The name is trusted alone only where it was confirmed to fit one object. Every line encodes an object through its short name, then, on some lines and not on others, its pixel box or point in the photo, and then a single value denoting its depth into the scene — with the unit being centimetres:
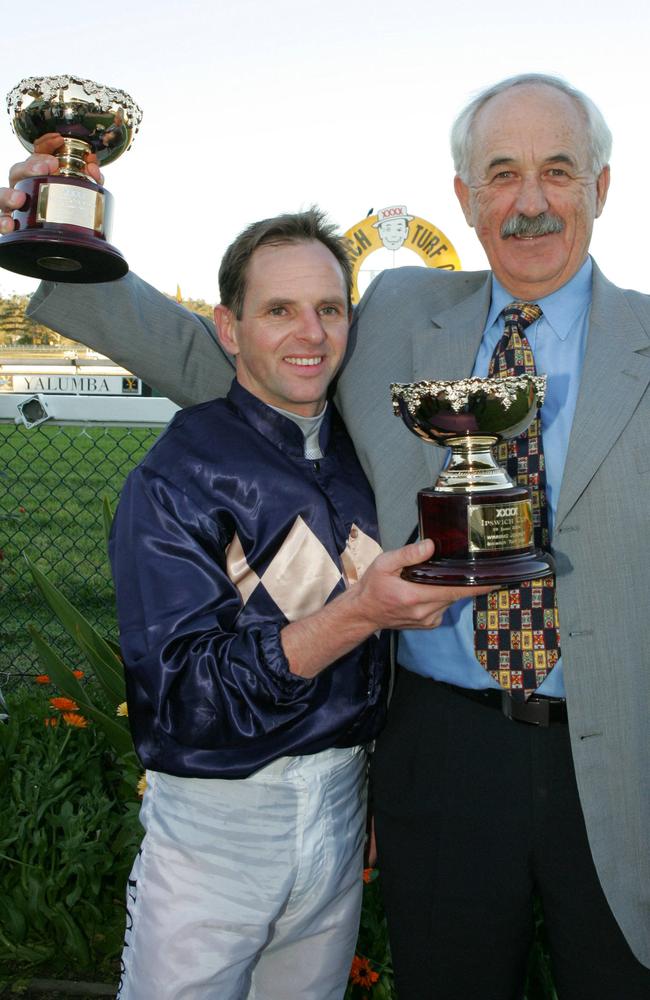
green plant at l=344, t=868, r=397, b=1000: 281
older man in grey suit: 207
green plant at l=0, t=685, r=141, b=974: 314
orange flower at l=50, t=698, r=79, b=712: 367
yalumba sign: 427
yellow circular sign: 1293
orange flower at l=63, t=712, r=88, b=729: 367
